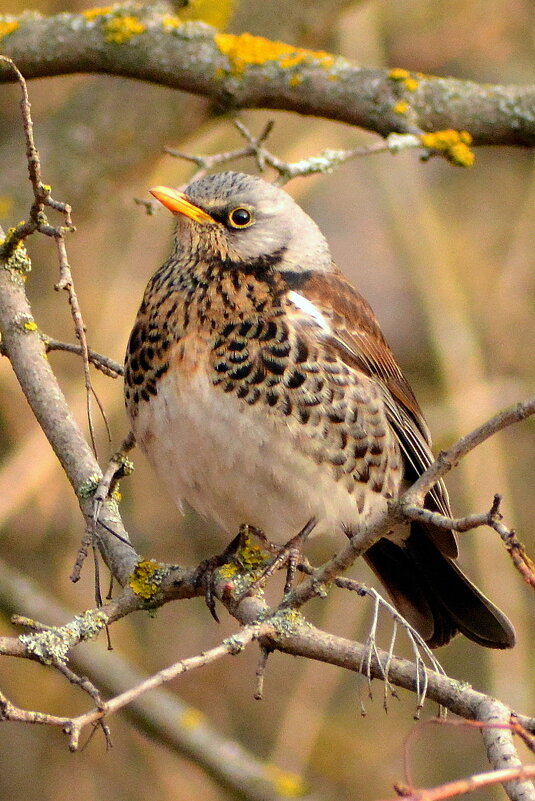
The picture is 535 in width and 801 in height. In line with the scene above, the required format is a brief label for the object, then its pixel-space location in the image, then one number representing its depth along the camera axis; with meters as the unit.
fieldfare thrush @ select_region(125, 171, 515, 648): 6.23
